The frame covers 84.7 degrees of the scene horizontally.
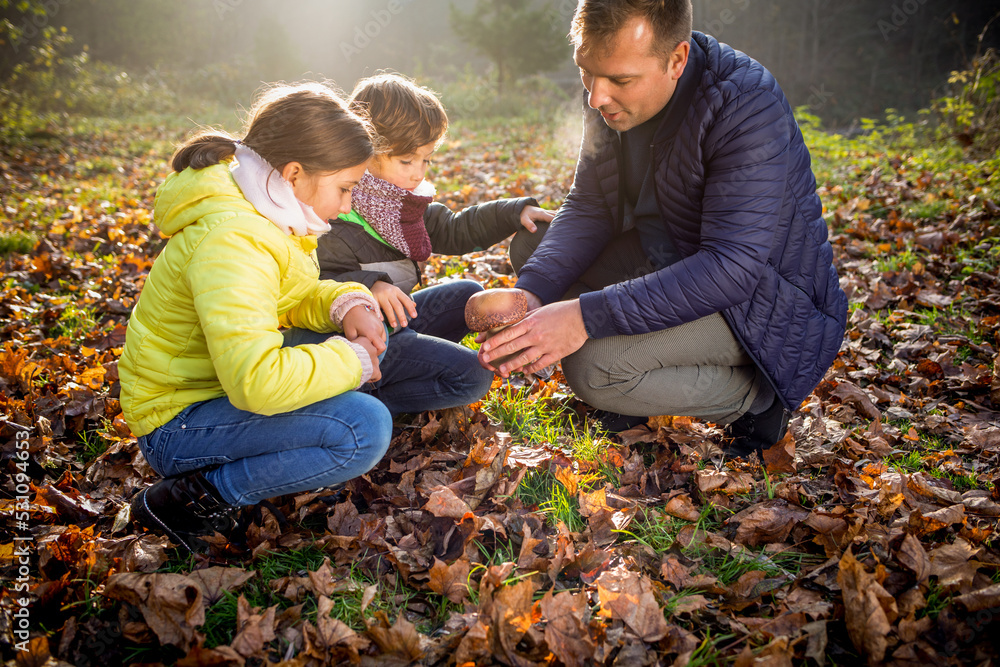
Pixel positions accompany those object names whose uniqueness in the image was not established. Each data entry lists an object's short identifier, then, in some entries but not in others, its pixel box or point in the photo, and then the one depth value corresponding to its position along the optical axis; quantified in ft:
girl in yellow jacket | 5.14
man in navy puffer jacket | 6.60
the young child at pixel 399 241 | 7.62
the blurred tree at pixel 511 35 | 66.69
